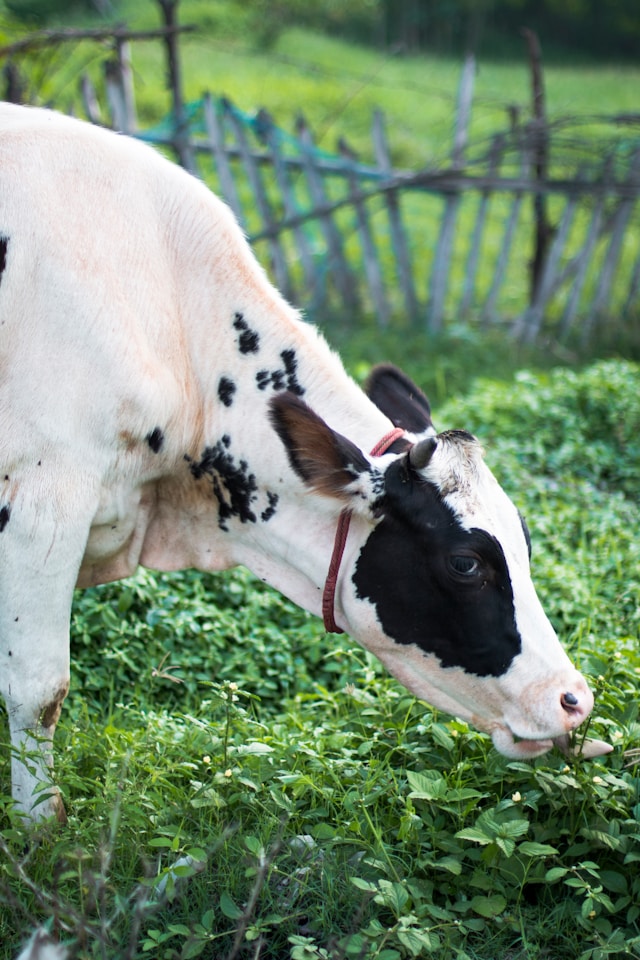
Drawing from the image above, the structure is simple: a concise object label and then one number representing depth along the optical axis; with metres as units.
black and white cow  2.80
